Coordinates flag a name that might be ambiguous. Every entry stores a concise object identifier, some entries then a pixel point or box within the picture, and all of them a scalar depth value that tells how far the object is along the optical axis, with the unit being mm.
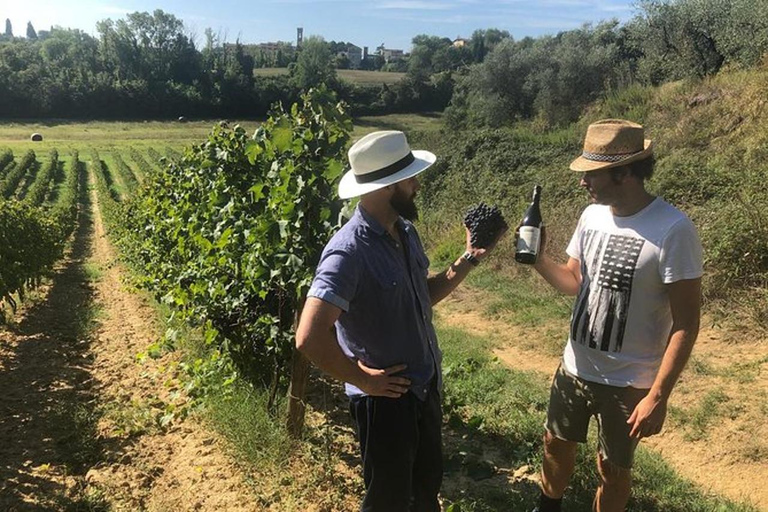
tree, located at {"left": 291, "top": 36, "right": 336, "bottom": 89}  84438
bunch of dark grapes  2848
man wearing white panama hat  2242
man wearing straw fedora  2373
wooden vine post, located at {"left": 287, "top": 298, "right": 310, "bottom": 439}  3988
